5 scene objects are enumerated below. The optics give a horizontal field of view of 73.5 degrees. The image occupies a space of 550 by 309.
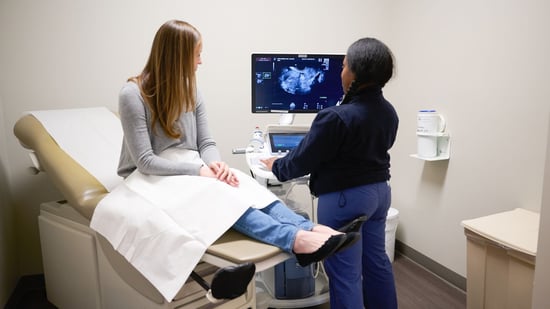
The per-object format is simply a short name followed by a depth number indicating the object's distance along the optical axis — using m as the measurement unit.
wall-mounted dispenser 2.15
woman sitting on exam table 1.32
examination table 1.10
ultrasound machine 1.86
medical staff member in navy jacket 1.37
